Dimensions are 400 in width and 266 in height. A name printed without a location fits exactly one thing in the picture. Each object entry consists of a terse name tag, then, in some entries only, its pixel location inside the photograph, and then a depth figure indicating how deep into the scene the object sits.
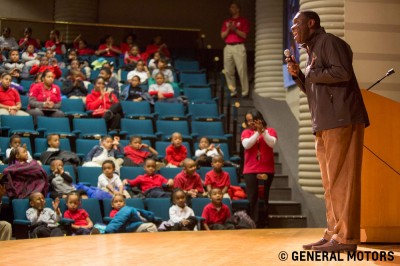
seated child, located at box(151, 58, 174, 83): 11.04
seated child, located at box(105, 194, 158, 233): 6.75
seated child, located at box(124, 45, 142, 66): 11.95
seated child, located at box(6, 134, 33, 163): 7.88
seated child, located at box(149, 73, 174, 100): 10.27
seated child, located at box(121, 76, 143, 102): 10.13
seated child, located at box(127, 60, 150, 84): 10.98
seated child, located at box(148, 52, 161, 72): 11.48
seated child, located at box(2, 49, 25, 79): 10.80
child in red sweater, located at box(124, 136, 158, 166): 8.45
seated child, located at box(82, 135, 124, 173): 8.24
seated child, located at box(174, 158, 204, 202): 7.82
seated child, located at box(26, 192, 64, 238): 6.59
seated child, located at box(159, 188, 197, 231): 7.01
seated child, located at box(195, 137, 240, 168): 8.60
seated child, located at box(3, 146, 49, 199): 7.21
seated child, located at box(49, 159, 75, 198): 7.46
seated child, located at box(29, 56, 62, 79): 10.73
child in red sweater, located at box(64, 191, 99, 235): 6.91
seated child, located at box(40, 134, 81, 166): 8.02
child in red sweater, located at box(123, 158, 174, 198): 7.86
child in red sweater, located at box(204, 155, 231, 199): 7.96
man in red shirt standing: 11.09
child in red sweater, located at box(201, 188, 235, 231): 7.24
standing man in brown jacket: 3.78
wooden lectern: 4.35
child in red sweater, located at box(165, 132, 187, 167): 8.55
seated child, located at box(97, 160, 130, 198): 7.64
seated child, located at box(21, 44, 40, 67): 11.27
